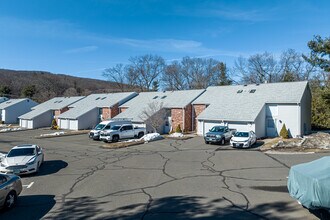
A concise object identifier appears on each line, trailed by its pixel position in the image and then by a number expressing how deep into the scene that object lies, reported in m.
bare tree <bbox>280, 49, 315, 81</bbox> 54.51
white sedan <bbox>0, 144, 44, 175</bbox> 15.32
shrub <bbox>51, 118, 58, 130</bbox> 47.61
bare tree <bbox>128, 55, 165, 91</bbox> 77.75
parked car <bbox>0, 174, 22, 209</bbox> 9.75
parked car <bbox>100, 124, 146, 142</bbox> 29.92
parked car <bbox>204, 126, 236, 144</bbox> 26.30
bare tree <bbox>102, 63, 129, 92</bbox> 82.16
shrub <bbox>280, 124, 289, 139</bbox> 28.05
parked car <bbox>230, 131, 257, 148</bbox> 24.02
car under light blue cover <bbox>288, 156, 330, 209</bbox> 7.17
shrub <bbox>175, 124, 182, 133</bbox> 34.40
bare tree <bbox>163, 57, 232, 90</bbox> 66.93
